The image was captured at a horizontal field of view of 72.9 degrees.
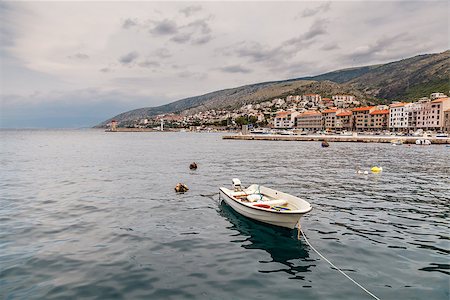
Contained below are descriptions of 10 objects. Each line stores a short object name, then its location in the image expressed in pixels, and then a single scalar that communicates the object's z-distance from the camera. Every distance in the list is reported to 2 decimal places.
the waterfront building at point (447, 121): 136.62
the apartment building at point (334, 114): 198.62
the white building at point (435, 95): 185.40
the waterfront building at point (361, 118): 183.88
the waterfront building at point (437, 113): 137.75
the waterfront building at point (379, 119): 176.00
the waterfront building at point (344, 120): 194.00
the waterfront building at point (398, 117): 159.38
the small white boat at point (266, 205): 15.02
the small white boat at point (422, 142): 86.19
